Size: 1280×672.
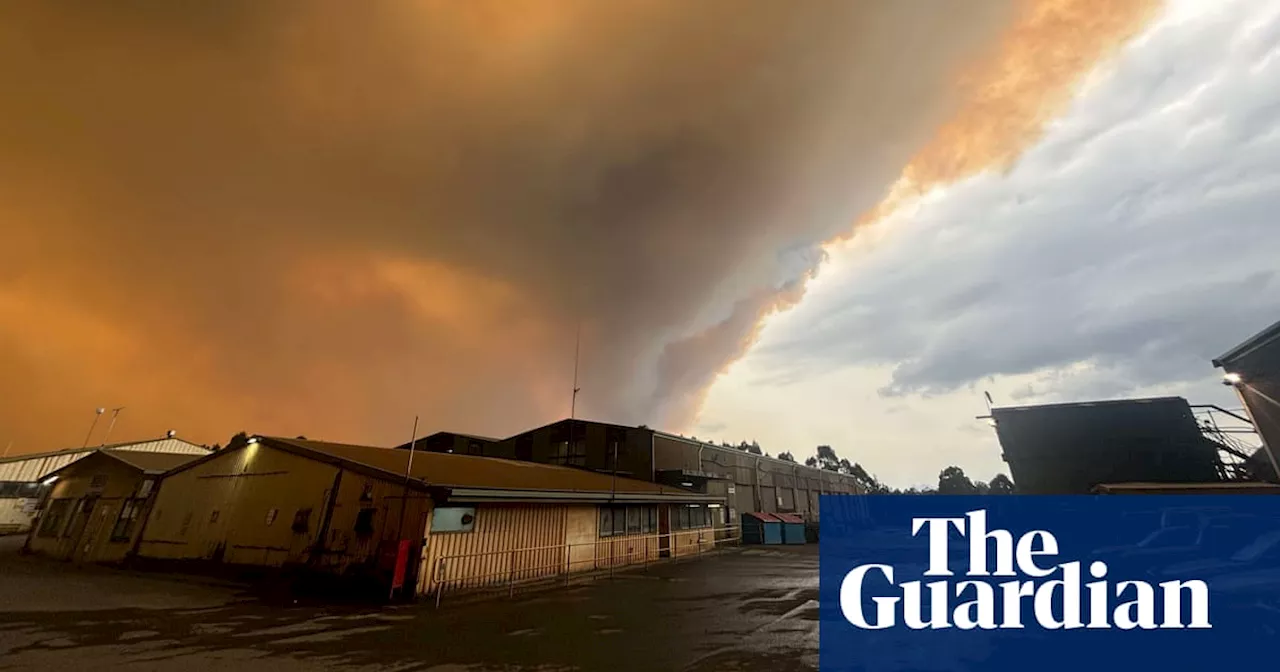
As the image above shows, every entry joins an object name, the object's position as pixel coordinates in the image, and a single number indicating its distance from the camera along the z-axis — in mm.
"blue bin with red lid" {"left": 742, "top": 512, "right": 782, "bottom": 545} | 37594
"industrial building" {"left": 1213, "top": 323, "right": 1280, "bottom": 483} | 20562
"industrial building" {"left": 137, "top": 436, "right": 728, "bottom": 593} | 15570
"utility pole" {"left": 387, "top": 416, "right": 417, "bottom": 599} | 15484
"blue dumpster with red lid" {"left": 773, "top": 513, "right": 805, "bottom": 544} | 38125
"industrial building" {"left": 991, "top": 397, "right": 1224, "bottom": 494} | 30422
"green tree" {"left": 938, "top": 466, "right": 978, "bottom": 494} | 120500
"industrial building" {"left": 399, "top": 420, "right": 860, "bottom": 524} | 35750
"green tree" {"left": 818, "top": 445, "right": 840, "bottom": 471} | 143500
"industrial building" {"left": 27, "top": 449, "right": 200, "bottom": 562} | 23266
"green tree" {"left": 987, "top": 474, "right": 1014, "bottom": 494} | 114769
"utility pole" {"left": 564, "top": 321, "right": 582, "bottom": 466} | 37181
